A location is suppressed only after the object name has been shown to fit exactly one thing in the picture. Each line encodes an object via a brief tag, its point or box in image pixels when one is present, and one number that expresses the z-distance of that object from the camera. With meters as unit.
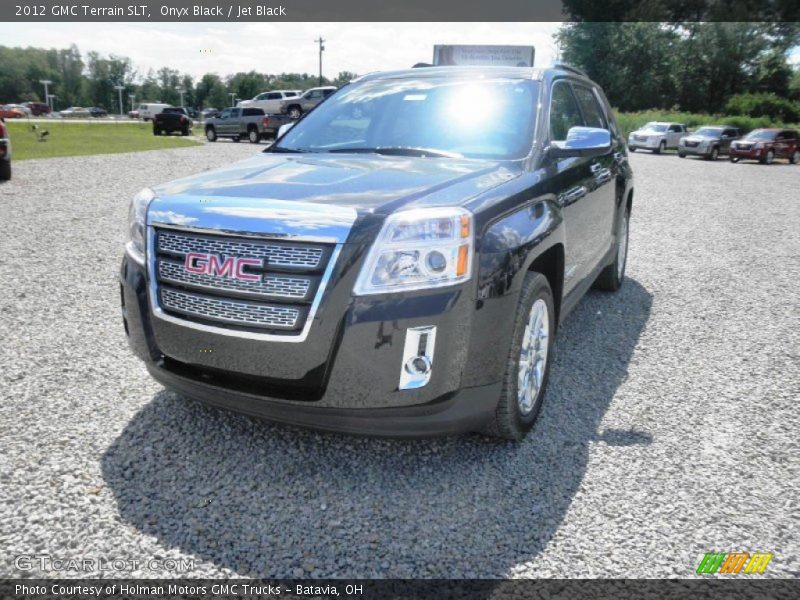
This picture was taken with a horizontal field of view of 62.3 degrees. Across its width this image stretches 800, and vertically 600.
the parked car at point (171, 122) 37.59
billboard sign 18.77
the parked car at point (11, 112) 73.81
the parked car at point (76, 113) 103.81
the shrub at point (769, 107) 47.38
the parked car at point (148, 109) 96.88
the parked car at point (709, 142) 29.67
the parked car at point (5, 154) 12.13
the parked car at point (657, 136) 33.19
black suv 2.62
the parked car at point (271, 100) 35.25
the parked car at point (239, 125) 30.14
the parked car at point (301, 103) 32.41
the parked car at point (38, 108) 100.46
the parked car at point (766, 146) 28.11
